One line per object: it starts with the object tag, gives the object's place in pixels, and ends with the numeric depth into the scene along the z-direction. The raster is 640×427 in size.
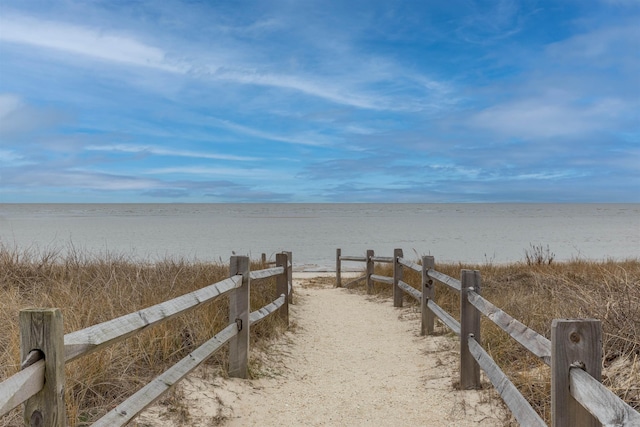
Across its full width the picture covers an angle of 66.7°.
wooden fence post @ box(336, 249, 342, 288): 14.45
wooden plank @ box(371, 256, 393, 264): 11.60
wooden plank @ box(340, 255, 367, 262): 13.68
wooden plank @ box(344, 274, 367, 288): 13.95
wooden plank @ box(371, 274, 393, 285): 11.13
